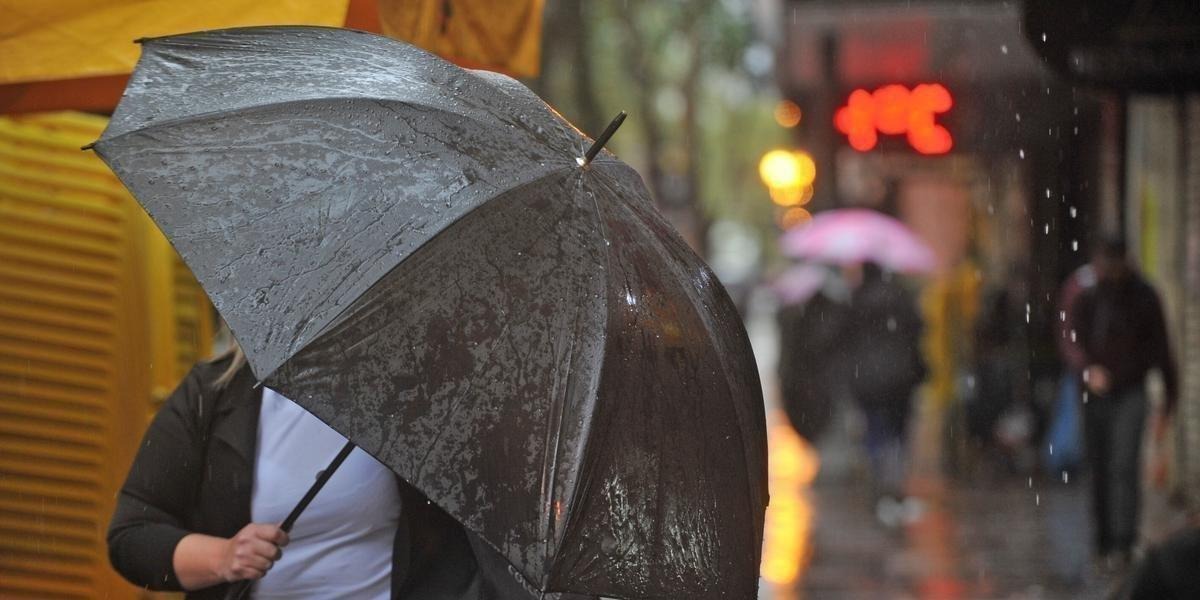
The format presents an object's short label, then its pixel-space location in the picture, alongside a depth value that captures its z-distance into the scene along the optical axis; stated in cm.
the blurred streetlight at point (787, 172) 2820
